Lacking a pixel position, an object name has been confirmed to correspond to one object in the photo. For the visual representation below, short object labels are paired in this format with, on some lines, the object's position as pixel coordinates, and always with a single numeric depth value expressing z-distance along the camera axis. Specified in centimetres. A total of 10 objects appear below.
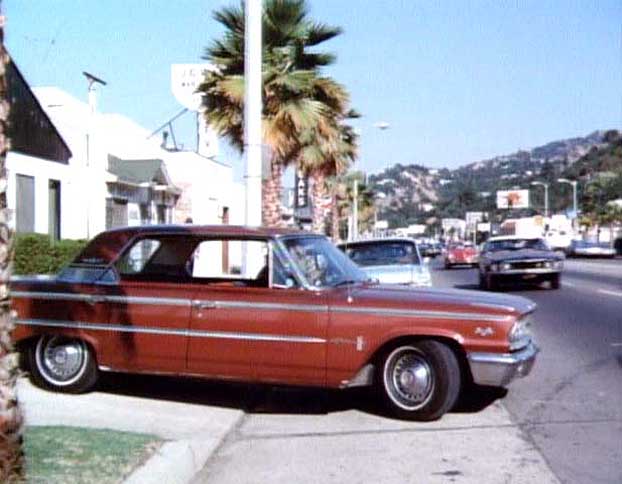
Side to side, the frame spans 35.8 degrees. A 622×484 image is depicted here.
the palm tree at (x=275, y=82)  2095
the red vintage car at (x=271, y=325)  812
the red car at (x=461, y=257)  4769
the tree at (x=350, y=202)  4752
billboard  14800
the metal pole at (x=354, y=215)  5772
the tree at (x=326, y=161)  2481
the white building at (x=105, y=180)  2191
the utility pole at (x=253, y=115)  1378
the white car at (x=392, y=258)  1573
